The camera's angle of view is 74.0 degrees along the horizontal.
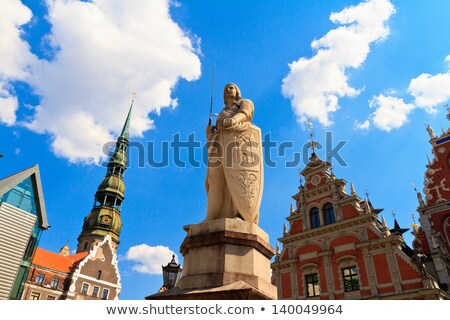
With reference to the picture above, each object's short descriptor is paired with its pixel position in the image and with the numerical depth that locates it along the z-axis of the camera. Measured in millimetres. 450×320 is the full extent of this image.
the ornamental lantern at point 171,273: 8539
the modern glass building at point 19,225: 22969
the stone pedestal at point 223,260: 4375
